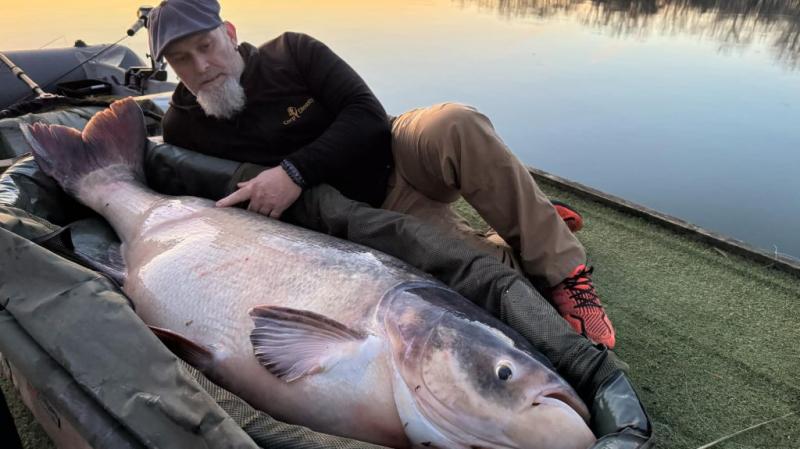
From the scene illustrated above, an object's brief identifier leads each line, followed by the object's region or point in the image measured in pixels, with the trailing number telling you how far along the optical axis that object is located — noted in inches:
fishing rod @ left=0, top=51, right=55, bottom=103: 160.0
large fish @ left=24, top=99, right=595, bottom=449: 55.3
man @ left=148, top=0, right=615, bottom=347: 88.5
